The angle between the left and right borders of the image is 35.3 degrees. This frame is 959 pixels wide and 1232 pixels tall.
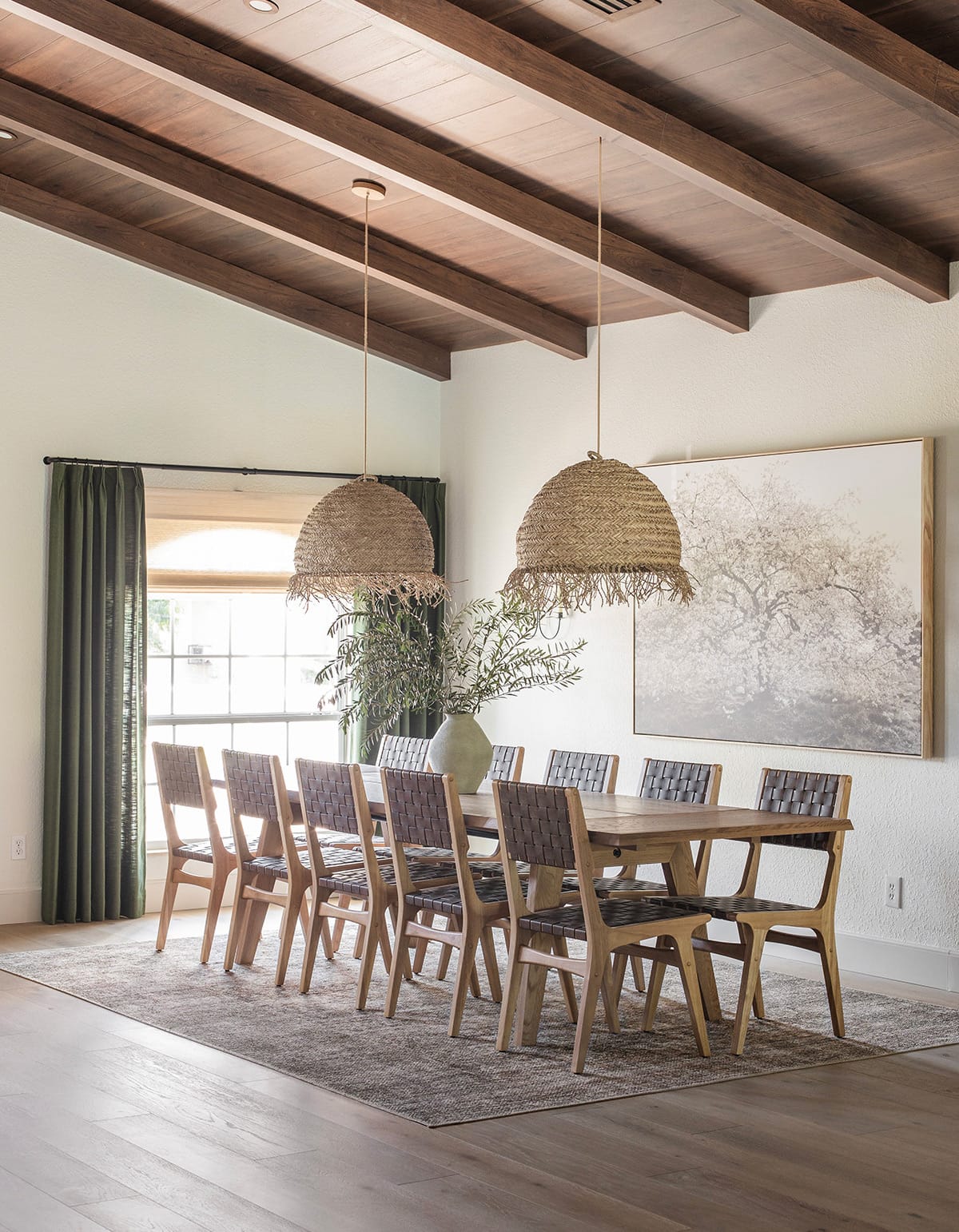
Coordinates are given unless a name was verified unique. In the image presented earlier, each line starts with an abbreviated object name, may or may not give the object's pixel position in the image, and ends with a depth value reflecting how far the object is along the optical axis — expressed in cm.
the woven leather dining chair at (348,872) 554
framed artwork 622
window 793
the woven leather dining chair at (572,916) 470
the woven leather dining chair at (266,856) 599
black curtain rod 755
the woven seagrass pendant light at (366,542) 623
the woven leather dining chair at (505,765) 671
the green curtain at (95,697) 738
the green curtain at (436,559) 837
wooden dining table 495
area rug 456
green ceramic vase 616
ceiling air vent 446
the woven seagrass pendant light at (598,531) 510
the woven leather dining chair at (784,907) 506
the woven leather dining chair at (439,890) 512
